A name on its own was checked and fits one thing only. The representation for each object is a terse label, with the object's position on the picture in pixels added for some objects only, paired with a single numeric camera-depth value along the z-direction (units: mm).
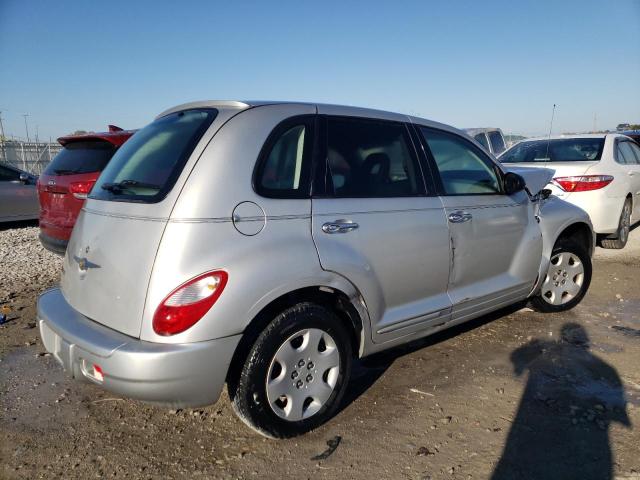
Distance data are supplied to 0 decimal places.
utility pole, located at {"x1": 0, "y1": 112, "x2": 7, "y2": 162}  20838
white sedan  6207
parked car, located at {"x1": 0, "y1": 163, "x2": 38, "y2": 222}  8930
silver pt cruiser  2264
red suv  5254
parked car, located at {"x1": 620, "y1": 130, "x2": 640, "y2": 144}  12628
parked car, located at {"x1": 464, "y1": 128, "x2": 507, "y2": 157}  14523
